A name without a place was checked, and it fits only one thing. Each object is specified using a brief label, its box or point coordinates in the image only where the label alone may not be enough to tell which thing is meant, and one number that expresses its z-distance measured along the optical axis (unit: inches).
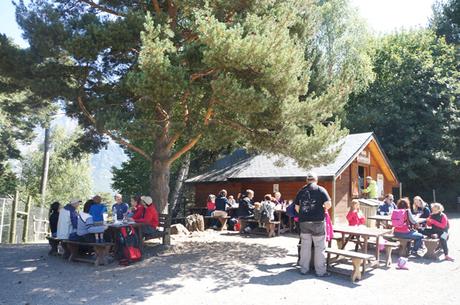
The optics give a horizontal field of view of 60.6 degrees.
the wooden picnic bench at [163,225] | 416.8
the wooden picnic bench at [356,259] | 309.7
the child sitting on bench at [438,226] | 414.3
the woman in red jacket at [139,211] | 406.9
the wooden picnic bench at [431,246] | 410.0
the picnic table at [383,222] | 465.6
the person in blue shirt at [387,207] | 523.5
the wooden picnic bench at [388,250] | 361.7
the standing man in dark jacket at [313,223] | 322.0
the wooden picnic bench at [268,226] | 536.0
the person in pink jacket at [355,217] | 429.1
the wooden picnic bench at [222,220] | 621.0
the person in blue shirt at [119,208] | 490.0
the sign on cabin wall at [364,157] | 765.9
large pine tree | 345.1
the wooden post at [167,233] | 426.4
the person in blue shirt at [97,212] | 384.2
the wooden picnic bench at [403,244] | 410.2
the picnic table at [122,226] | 358.6
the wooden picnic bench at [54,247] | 404.9
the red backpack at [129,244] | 359.9
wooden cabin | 679.1
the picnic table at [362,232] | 354.0
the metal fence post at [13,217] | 596.7
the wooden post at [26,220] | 640.3
